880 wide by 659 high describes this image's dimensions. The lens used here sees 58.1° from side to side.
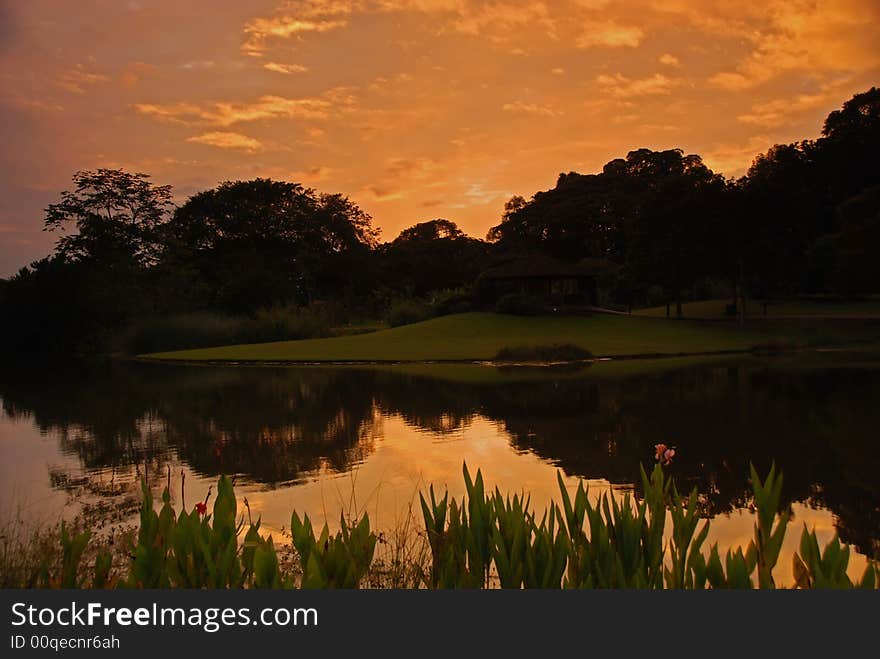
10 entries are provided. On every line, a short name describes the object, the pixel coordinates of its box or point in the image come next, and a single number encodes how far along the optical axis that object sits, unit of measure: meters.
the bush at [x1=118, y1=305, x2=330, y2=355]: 50.09
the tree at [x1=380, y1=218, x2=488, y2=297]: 89.06
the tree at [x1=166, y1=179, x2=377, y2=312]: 68.12
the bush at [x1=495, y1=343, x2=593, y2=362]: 35.75
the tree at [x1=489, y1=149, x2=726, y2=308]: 56.72
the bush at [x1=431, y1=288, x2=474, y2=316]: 60.59
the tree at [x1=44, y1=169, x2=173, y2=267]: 68.00
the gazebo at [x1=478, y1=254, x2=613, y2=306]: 60.66
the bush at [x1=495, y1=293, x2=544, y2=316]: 57.28
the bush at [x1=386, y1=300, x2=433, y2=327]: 59.88
